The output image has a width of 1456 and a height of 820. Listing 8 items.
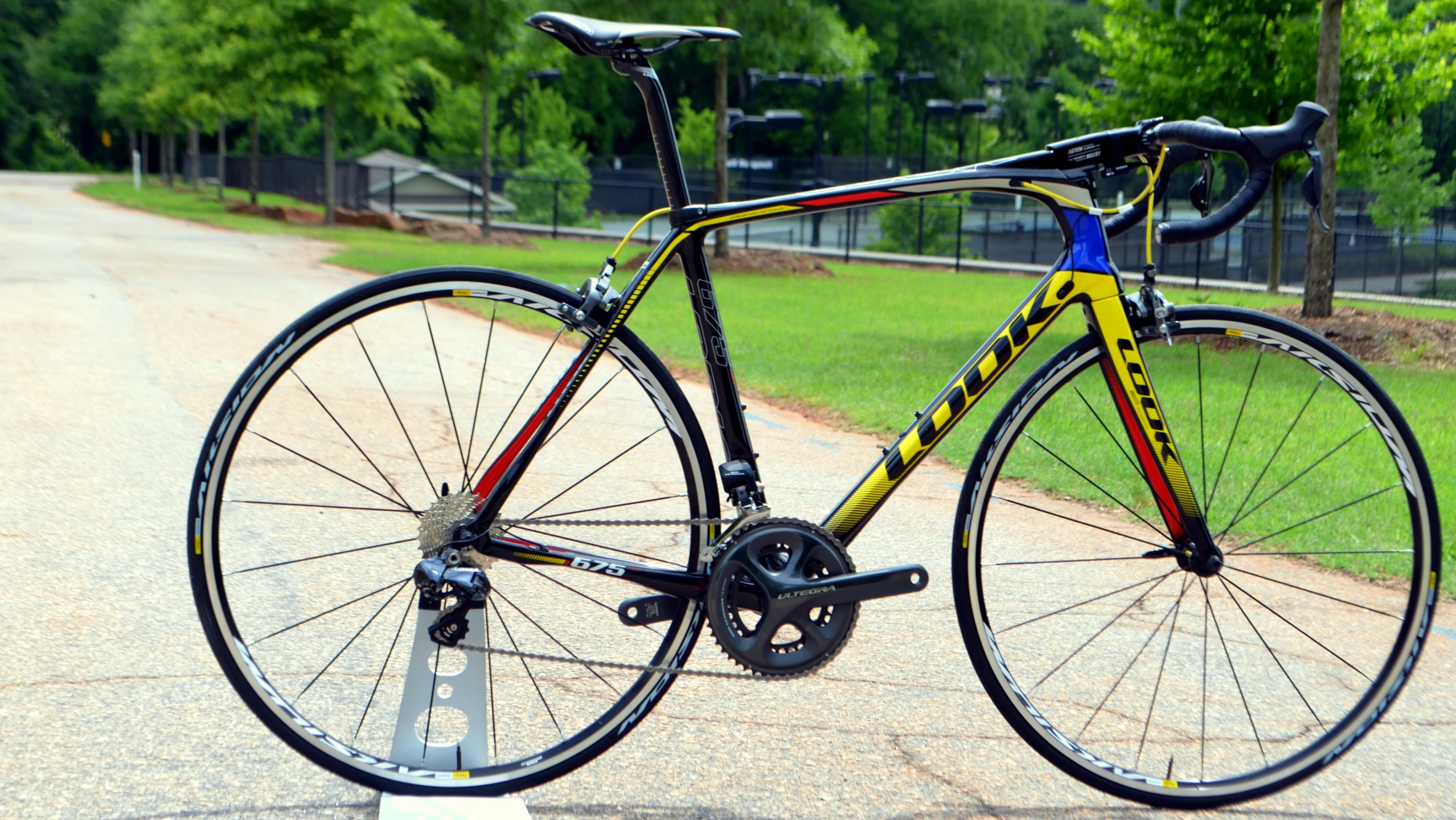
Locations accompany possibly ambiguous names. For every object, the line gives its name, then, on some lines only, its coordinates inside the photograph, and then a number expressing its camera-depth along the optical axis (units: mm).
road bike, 2752
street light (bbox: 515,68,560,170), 52056
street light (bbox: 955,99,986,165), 51781
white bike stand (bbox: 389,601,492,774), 2840
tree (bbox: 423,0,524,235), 28109
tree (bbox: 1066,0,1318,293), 15352
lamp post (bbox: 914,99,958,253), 53812
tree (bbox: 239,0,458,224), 30266
